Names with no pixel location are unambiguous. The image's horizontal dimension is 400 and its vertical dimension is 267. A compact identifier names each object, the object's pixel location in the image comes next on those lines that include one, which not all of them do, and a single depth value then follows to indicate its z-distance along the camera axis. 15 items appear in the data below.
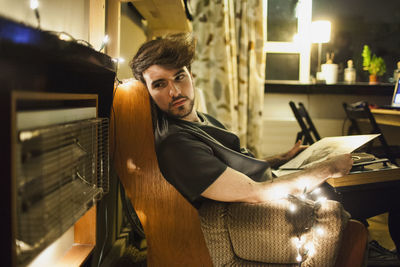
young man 0.91
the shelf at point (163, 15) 1.61
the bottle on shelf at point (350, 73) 3.21
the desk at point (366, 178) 1.06
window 3.45
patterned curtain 2.85
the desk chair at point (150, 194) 1.06
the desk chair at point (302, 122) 2.38
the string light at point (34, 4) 0.67
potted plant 3.21
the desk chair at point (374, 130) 2.16
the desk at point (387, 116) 2.34
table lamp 3.13
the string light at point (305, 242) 0.84
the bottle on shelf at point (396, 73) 3.05
